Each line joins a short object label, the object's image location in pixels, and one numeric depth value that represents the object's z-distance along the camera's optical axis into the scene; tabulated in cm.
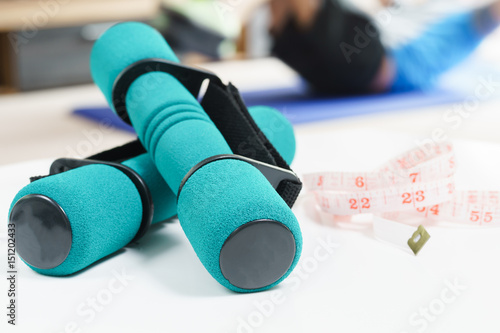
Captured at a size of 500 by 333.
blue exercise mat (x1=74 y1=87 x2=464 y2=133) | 108
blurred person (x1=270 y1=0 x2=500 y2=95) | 207
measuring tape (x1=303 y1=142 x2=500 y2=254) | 56
